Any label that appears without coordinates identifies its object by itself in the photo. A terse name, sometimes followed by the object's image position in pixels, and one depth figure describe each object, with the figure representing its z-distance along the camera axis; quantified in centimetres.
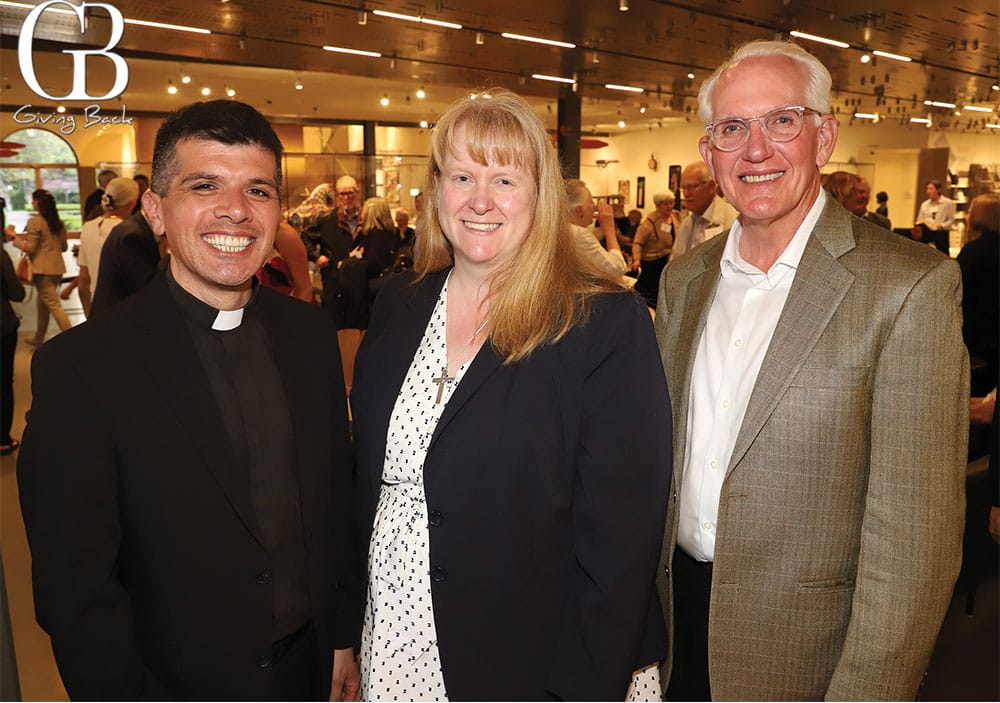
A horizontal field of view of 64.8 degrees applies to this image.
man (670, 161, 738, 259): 563
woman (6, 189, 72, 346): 504
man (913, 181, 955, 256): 1274
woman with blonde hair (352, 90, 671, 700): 160
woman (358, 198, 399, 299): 578
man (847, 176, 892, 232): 645
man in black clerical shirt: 145
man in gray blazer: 154
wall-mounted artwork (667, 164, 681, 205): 1906
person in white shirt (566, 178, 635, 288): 519
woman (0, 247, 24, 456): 503
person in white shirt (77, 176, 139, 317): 502
